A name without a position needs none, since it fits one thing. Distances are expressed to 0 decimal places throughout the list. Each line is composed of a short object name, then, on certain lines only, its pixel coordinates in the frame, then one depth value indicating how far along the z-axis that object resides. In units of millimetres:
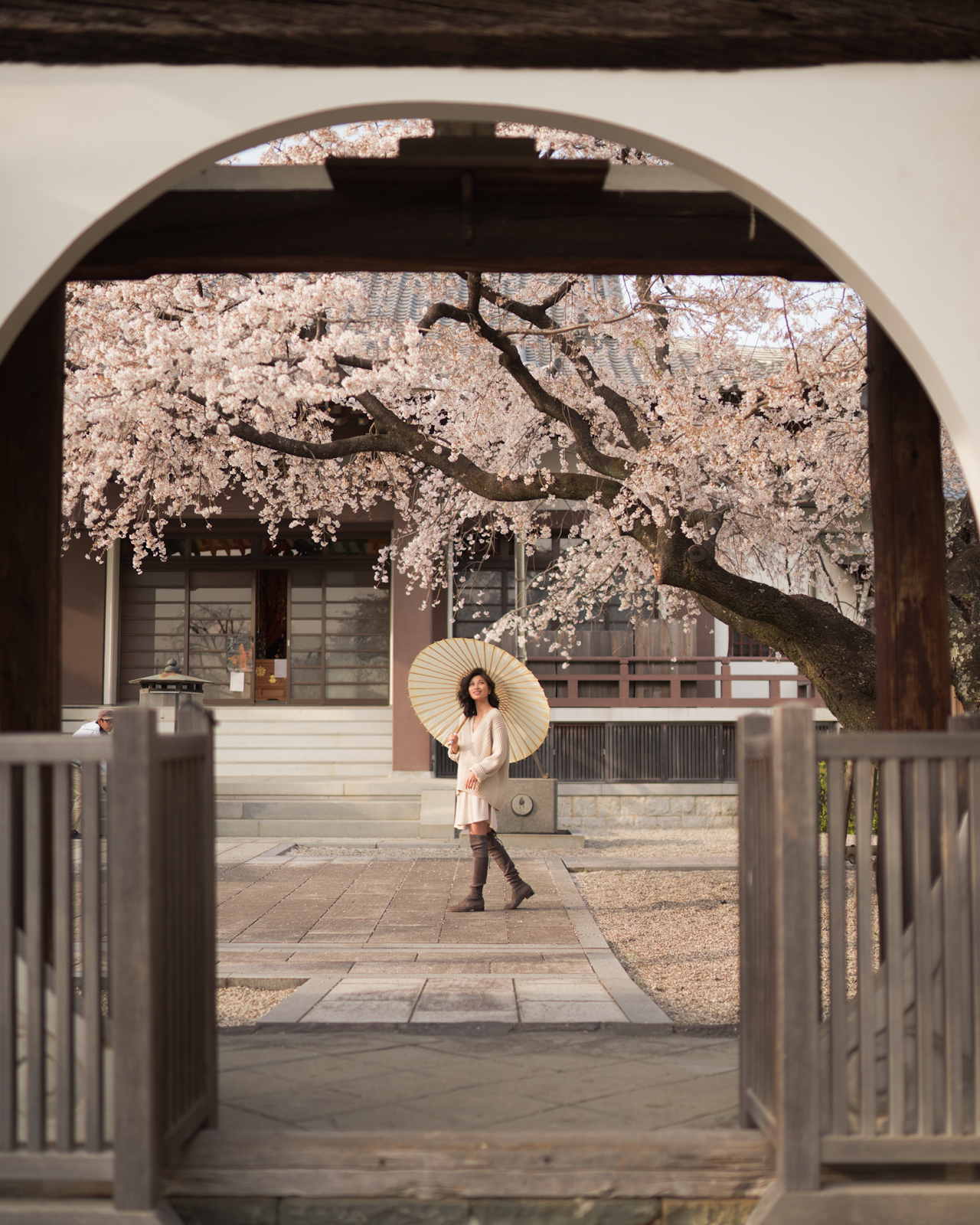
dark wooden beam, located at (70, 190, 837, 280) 4234
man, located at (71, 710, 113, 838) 10958
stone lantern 10570
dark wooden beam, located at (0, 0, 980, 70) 3092
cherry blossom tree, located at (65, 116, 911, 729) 8234
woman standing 7938
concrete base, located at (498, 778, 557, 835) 12016
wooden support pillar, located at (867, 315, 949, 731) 4078
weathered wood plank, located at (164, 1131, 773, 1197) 2807
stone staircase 12852
